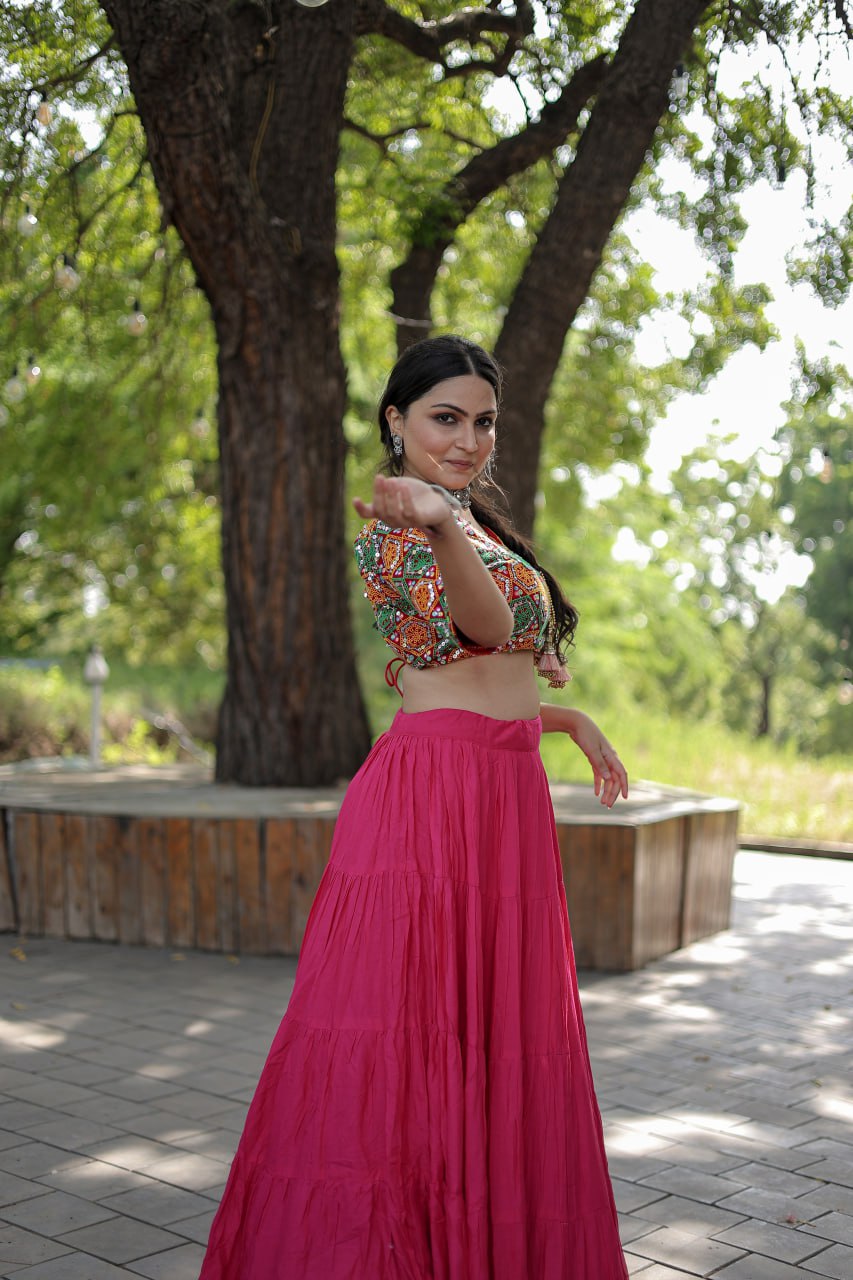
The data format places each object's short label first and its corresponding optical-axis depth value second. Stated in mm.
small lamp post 11602
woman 2371
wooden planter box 6031
